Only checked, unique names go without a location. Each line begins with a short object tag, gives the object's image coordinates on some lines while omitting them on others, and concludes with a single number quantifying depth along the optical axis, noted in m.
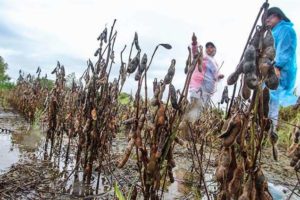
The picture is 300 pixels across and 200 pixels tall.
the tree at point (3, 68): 22.26
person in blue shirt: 2.26
